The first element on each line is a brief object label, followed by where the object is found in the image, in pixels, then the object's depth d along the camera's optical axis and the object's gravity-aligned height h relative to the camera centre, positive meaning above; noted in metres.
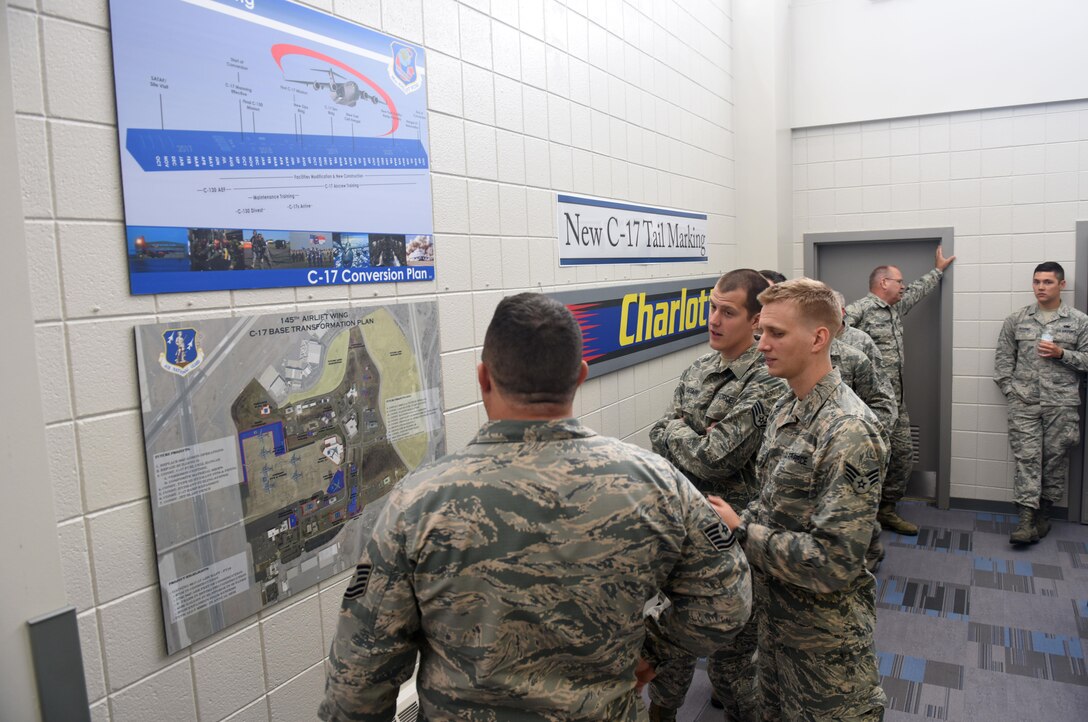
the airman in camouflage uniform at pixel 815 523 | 1.75 -0.62
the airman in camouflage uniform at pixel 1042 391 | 4.62 -0.81
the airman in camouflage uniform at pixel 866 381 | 3.62 -0.54
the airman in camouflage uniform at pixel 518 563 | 1.20 -0.46
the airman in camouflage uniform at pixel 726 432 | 2.45 -0.53
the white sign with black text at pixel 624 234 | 3.18 +0.24
